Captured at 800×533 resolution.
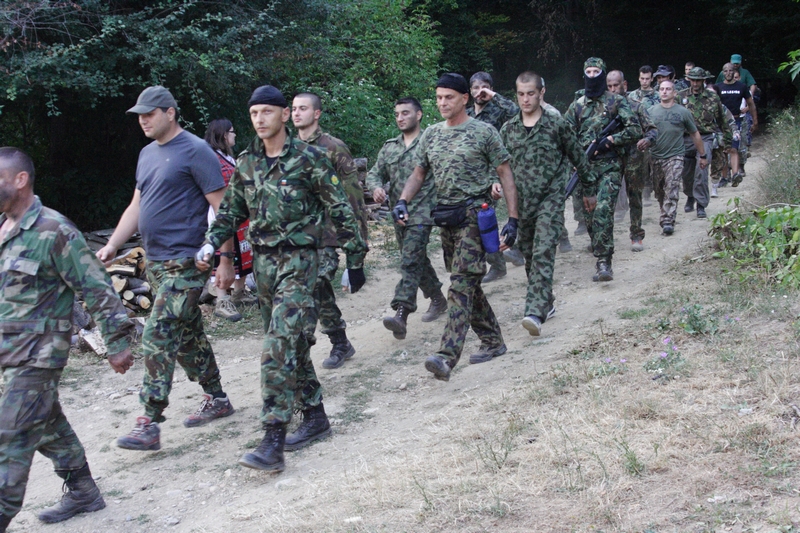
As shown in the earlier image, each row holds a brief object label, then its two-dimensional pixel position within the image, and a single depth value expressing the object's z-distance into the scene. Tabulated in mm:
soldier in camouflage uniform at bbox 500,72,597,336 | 6977
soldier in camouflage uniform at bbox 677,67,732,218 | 12477
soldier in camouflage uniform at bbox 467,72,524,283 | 8492
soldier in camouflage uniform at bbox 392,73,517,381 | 5961
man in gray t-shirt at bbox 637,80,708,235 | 10938
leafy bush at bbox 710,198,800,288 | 6238
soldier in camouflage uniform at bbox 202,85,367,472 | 4781
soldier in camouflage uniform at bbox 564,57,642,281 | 8648
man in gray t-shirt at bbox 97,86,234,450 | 5215
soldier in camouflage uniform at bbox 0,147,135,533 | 4059
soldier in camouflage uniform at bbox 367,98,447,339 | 7379
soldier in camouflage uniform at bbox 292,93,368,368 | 6734
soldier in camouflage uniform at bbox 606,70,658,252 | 9500
